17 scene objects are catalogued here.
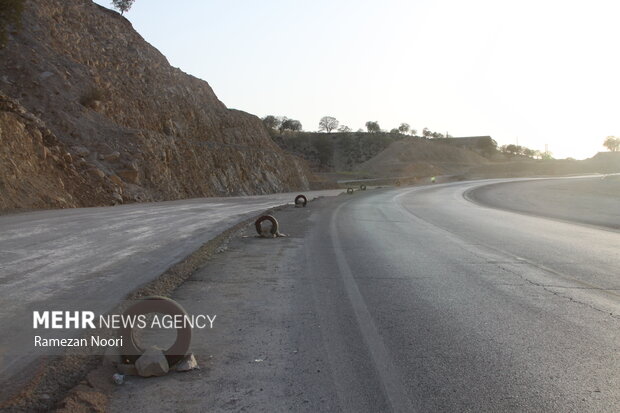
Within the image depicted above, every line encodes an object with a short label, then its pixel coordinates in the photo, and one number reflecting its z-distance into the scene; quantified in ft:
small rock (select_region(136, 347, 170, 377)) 16.15
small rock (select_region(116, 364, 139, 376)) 16.29
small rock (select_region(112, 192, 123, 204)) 100.94
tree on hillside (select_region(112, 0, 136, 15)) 224.53
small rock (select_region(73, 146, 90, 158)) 107.24
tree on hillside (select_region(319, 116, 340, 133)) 585.22
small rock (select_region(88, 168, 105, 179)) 101.55
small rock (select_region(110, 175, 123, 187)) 108.19
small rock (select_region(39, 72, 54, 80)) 116.66
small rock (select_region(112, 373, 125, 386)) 15.56
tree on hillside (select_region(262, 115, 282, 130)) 509.76
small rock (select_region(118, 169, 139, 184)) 115.96
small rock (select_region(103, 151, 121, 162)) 115.24
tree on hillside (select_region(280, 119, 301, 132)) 533.14
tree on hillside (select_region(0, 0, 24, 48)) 104.88
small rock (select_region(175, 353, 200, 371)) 16.46
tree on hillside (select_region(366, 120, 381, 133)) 634.88
